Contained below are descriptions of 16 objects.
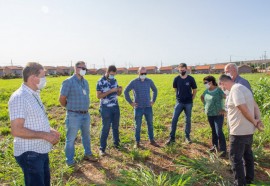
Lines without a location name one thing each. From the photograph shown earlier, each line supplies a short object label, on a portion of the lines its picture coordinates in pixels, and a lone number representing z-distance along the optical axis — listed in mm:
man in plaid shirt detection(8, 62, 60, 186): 2873
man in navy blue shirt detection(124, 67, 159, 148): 6525
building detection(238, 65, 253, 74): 70012
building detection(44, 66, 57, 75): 97550
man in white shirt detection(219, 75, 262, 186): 3879
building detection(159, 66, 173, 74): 99438
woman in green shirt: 5793
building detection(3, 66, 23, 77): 84625
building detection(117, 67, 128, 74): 107550
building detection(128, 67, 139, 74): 107131
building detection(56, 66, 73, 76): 101312
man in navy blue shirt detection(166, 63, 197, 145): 6605
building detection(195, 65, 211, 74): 92212
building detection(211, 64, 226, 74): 84531
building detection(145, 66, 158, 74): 99938
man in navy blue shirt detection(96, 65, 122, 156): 6008
